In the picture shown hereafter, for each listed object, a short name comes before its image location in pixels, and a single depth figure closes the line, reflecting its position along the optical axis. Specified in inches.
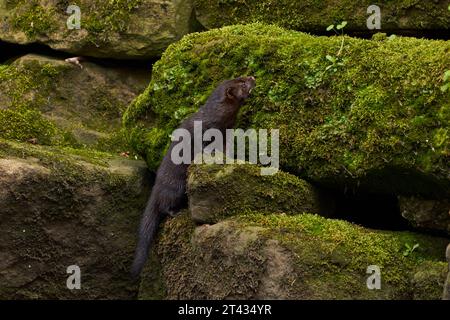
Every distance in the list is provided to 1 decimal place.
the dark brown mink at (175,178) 315.3
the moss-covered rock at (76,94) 393.4
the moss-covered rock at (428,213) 275.0
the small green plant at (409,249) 269.5
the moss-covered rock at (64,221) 310.2
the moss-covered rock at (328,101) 269.9
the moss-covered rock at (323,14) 336.8
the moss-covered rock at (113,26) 394.3
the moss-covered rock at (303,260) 248.7
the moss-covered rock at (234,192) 281.0
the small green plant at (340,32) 300.9
